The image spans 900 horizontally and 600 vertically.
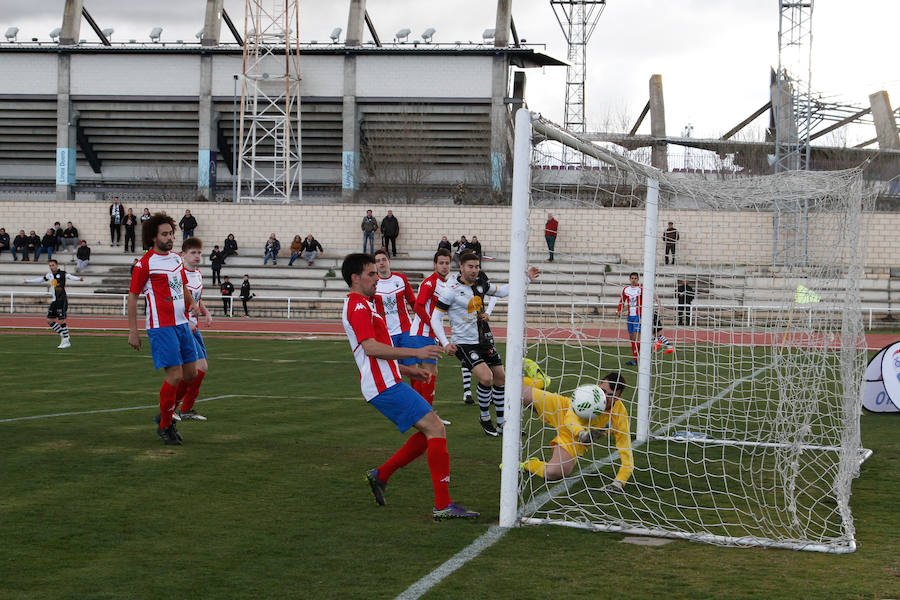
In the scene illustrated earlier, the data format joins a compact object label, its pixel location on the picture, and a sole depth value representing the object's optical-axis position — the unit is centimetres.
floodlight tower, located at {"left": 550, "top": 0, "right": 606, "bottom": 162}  5509
